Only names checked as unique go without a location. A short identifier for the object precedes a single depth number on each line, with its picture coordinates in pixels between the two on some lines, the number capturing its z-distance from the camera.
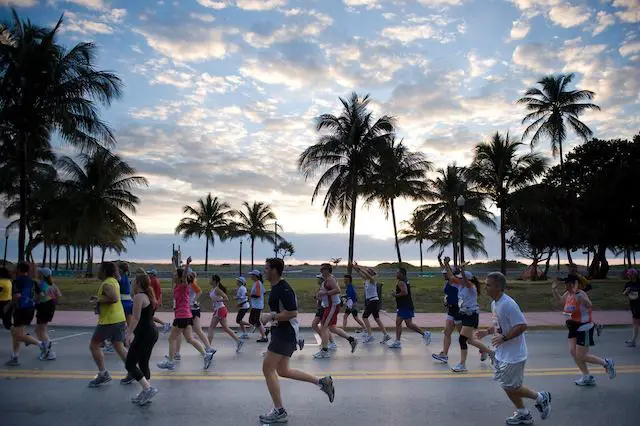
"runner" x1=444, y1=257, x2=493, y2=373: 8.52
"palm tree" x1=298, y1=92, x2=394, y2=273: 29.77
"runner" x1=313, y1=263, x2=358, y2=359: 10.16
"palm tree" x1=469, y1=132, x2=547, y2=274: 35.44
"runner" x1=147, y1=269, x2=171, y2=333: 11.69
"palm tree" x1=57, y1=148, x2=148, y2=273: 36.09
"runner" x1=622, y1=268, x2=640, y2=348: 11.08
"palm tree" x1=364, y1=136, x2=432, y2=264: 33.70
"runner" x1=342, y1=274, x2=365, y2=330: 12.01
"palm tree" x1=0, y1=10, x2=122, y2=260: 19.44
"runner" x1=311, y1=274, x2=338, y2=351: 10.95
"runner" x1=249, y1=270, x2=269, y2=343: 11.98
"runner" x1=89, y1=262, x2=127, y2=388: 7.24
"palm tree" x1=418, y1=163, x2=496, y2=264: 37.25
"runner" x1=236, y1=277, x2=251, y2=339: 12.58
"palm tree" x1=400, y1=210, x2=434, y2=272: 59.39
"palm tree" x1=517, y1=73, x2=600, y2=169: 38.47
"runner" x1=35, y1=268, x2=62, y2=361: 9.49
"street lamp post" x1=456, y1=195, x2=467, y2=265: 20.30
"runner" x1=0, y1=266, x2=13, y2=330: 9.76
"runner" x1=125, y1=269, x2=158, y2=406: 6.22
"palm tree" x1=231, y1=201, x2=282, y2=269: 58.66
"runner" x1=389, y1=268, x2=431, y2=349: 11.13
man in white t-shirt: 5.45
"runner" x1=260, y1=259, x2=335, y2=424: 5.61
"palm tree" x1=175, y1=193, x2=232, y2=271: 57.59
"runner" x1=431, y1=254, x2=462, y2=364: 9.27
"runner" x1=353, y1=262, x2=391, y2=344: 11.74
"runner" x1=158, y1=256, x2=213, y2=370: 8.66
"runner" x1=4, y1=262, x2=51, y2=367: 8.89
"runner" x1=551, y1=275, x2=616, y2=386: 7.47
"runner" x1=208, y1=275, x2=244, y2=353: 10.49
